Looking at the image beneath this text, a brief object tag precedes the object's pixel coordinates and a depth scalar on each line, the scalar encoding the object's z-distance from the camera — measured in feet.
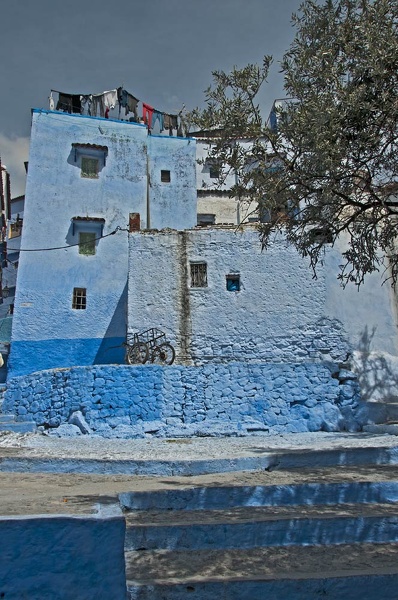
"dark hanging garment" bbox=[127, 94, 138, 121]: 94.84
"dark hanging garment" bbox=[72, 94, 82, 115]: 90.27
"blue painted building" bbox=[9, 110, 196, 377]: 75.61
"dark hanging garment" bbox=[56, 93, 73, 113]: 89.71
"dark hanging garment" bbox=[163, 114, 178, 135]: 99.25
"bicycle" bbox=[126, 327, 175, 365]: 52.62
